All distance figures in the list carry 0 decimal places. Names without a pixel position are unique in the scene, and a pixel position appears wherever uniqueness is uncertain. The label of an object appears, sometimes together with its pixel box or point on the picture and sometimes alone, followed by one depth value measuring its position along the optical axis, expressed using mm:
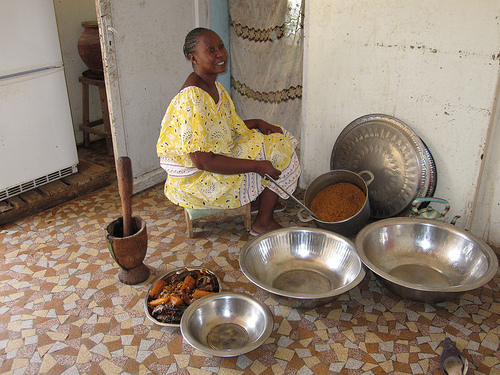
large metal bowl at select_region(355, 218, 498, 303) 2197
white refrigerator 2818
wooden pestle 2219
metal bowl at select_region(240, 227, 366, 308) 2322
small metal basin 1990
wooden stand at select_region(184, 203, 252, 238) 2746
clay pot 3654
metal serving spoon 2557
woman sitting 2398
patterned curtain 3328
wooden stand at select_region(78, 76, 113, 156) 3812
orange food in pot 2705
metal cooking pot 2619
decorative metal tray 2633
